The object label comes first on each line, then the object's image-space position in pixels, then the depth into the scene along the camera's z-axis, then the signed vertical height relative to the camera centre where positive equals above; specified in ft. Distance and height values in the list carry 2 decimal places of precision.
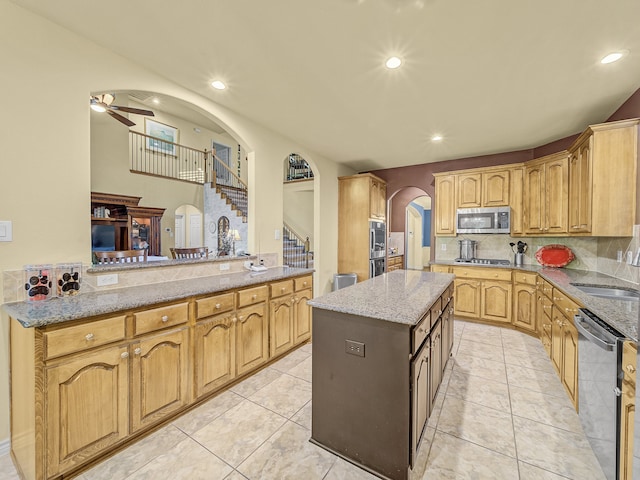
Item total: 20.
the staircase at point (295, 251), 23.34 -1.33
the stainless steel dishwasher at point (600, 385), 4.50 -2.78
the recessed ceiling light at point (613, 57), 6.73 +4.58
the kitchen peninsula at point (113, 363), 4.53 -2.60
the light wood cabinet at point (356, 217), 16.39 +1.26
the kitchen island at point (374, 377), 4.83 -2.70
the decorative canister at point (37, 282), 5.48 -0.94
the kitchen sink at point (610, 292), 7.49 -1.56
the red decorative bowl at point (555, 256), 12.03 -0.82
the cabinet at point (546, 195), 11.16 +1.86
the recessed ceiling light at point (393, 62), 7.09 +4.66
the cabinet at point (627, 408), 4.05 -2.60
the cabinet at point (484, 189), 13.71 +2.55
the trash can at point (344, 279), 16.31 -2.53
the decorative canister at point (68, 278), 5.87 -0.91
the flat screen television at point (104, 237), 18.95 -0.02
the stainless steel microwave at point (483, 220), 13.56 +0.92
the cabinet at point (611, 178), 8.36 +1.91
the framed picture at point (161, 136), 25.28 +9.81
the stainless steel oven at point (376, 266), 16.60 -1.84
